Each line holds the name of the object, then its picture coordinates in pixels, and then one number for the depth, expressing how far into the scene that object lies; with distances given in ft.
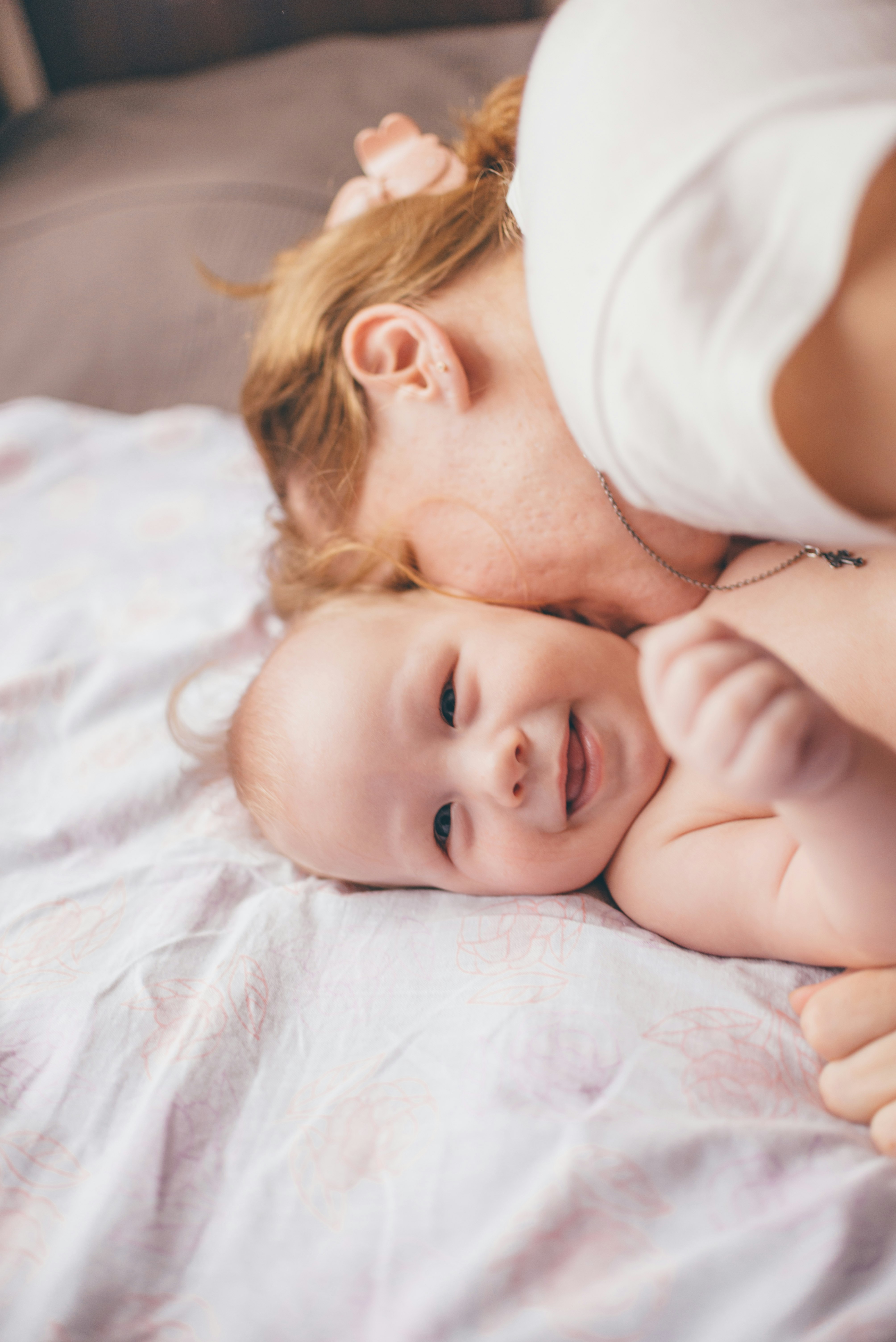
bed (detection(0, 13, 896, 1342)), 1.81
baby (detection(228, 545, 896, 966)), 2.52
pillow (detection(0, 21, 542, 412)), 5.19
